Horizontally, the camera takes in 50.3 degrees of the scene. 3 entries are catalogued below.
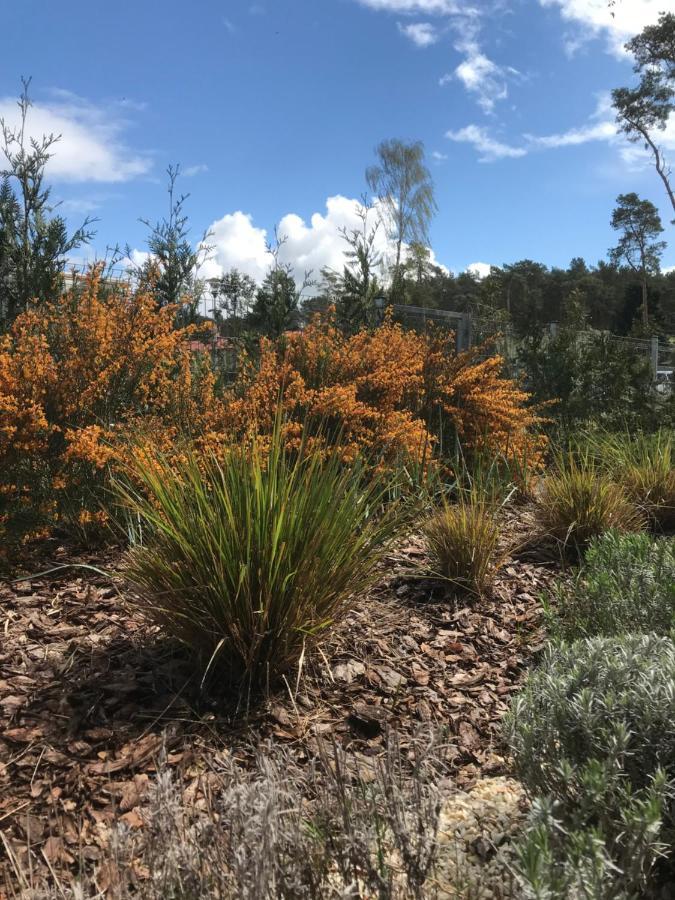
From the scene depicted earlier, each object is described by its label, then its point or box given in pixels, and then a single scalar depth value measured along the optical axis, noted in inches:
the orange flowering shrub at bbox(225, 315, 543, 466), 188.9
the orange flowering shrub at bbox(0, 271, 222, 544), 152.8
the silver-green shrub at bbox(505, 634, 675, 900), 53.4
